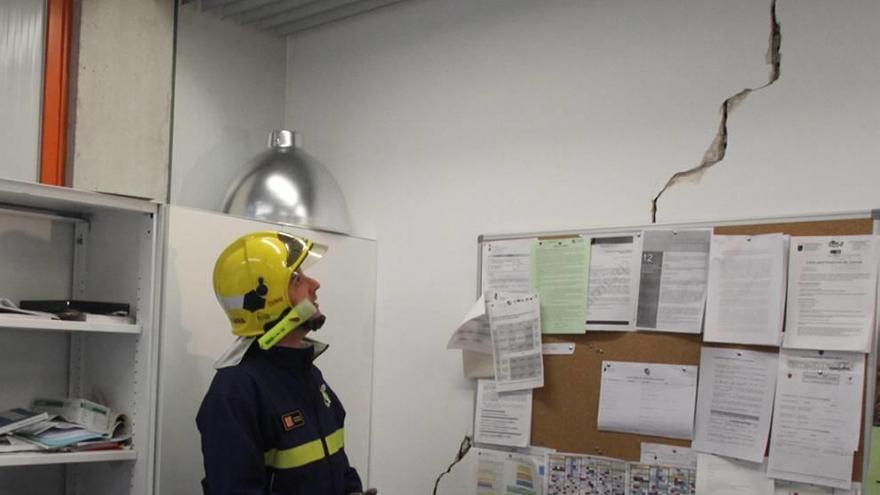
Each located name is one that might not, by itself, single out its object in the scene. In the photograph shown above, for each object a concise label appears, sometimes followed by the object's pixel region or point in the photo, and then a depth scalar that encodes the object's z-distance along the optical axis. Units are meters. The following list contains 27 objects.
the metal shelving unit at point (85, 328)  2.19
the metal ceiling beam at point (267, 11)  3.03
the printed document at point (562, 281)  2.45
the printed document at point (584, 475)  2.33
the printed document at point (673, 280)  2.24
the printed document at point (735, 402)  2.10
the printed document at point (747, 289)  2.10
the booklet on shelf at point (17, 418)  2.07
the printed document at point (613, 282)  2.35
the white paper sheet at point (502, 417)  2.52
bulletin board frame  2.15
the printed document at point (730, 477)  2.09
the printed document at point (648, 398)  2.23
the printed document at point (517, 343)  2.51
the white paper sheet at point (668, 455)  2.21
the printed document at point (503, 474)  2.49
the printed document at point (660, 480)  2.21
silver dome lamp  2.66
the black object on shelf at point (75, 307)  2.15
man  1.94
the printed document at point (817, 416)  1.98
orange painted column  2.50
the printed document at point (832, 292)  1.99
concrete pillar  2.52
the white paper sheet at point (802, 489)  1.97
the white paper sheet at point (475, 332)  2.59
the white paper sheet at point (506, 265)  2.58
